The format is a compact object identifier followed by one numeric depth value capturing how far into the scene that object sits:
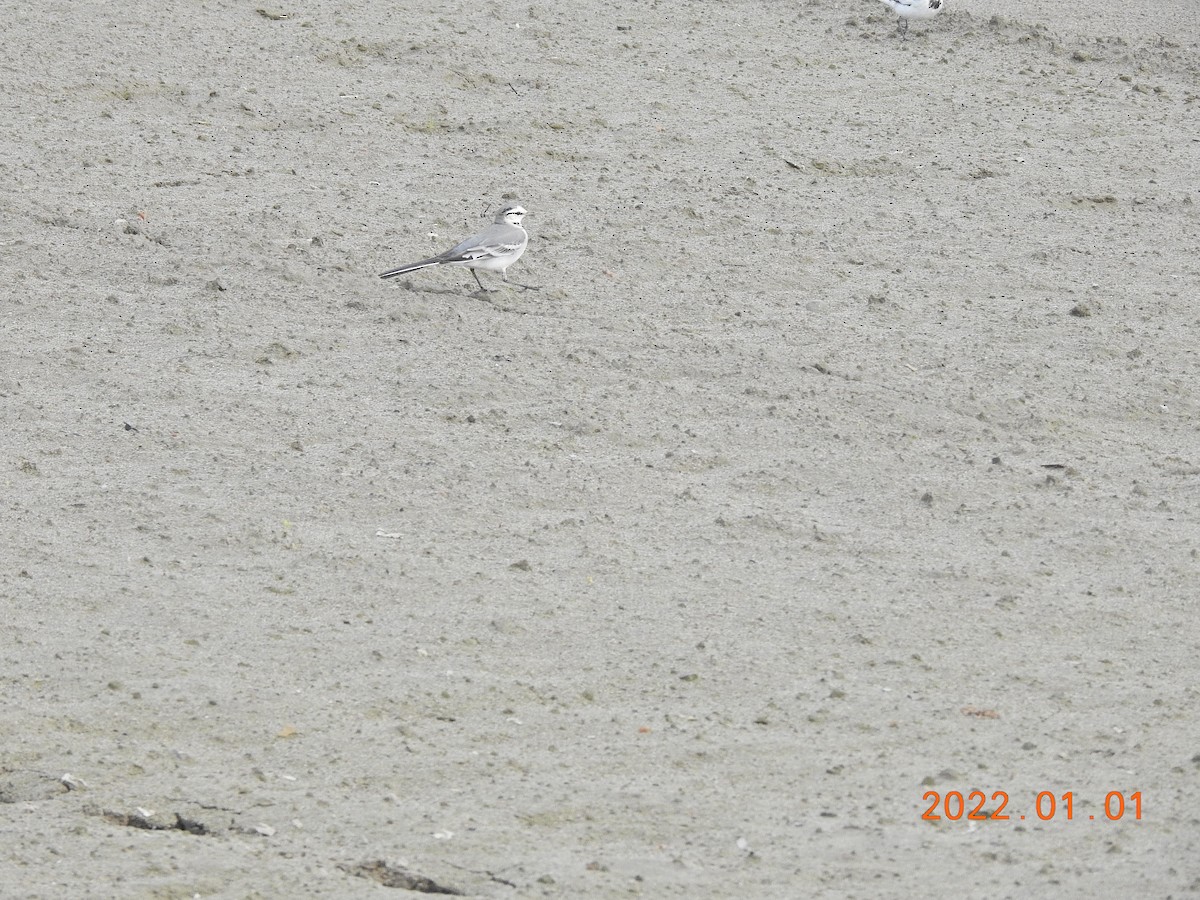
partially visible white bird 22.69
